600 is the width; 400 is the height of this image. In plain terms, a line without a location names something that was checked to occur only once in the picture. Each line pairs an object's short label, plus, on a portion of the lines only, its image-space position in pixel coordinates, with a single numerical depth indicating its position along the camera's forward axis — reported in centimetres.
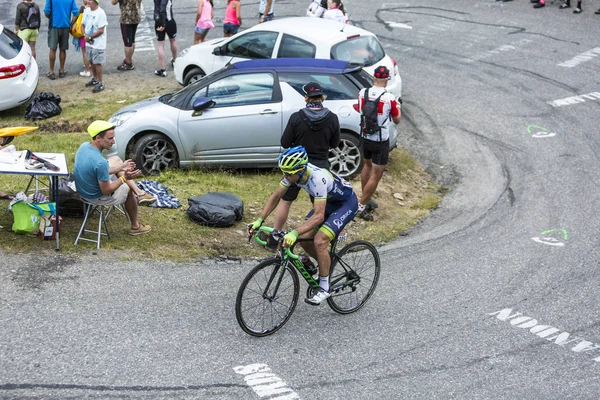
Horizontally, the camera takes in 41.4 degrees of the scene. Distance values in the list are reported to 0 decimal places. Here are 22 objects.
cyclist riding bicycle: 714
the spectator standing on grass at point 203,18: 1677
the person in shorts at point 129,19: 1608
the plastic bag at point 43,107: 1419
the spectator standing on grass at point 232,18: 1662
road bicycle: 717
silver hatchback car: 1132
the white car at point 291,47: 1339
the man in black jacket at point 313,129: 903
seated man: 848
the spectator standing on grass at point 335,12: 1625
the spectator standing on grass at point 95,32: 1512
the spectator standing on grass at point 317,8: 1698
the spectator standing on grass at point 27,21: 1634
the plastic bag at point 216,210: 978
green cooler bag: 868
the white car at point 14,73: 1393
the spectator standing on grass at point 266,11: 2045
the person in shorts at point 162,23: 1605
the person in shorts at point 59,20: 1598
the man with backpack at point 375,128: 1027
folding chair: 883
